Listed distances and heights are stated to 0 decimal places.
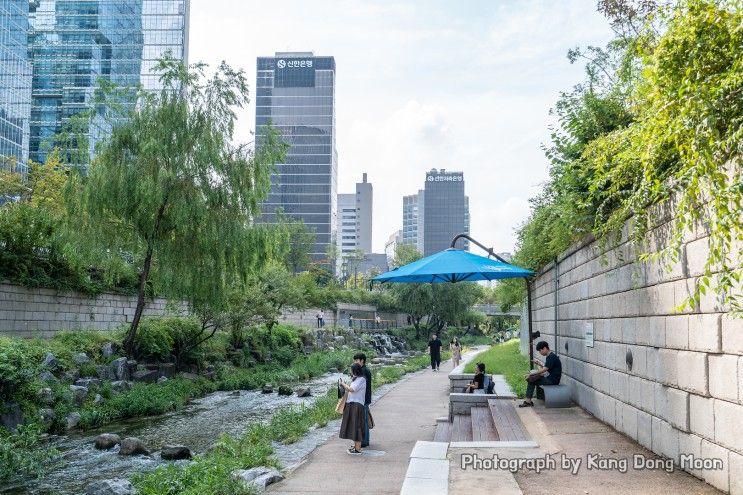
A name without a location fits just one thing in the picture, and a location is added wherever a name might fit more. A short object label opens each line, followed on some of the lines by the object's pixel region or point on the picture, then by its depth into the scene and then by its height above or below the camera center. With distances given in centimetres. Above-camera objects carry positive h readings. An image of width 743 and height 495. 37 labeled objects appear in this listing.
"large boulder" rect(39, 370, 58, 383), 1478 -171
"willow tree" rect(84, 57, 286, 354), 1866 +339
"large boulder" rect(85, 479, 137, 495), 867 -251
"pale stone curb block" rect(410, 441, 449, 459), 717 -165
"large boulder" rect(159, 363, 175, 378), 2114 -216
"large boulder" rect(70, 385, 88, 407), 1499 -214
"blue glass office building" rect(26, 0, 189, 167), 8188 +3443
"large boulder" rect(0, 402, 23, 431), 1244 -221
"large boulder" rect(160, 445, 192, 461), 1154 -266
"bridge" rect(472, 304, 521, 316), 8430 -16
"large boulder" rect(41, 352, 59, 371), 1563 -145
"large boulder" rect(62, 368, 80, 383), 1599 -181
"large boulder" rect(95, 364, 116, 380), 1739 -187
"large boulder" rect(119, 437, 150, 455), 1187 -265
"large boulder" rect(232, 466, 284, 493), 709 -200
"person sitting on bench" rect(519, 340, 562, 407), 1095 -106
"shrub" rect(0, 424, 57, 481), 991 -245
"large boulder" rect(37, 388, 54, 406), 1382 -202
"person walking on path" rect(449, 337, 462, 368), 2698 -190
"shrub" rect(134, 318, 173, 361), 2094 -119
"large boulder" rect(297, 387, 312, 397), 2080 -281
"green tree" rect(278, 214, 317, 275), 7943 +726
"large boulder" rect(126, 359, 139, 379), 1892 -183
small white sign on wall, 984 -38
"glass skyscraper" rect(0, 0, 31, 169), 6225 +2258
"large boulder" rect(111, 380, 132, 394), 1714 -222
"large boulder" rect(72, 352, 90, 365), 1698 -147
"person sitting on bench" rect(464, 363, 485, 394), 1359 -156
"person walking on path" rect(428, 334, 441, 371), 2675 -184
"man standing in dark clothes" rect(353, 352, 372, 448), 943 -131
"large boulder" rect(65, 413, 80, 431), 1407 -257
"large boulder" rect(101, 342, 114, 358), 1855 -135
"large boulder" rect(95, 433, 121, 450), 1238 -265
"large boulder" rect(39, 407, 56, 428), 1342 -237
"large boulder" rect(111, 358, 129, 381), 1806 -185
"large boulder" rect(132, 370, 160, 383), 1912 -218
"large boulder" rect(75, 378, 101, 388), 1612 -200
